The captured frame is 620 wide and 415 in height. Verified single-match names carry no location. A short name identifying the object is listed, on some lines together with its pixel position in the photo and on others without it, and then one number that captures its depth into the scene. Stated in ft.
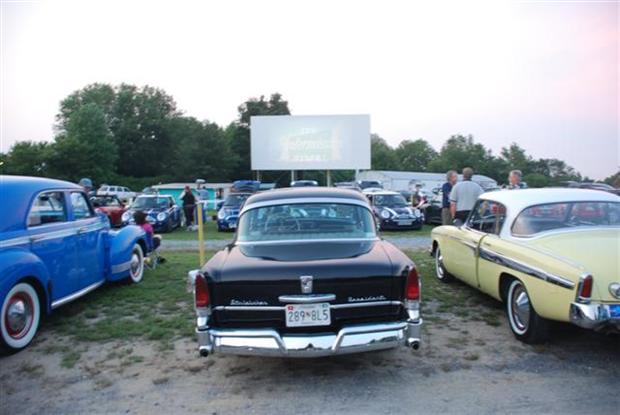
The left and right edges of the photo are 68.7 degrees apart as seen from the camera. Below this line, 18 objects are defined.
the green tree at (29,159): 129.80
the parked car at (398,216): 48.73
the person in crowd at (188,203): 53.35
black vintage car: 11.27
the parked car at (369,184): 124.26
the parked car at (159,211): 50.01
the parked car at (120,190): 118.32
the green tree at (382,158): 309.22
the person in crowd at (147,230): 26.63
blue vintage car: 14.47
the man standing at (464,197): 27.45
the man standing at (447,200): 32.58
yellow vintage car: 11.78
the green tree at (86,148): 141.18
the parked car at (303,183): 55.88
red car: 46.03
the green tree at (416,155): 355.97
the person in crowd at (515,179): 29.17
